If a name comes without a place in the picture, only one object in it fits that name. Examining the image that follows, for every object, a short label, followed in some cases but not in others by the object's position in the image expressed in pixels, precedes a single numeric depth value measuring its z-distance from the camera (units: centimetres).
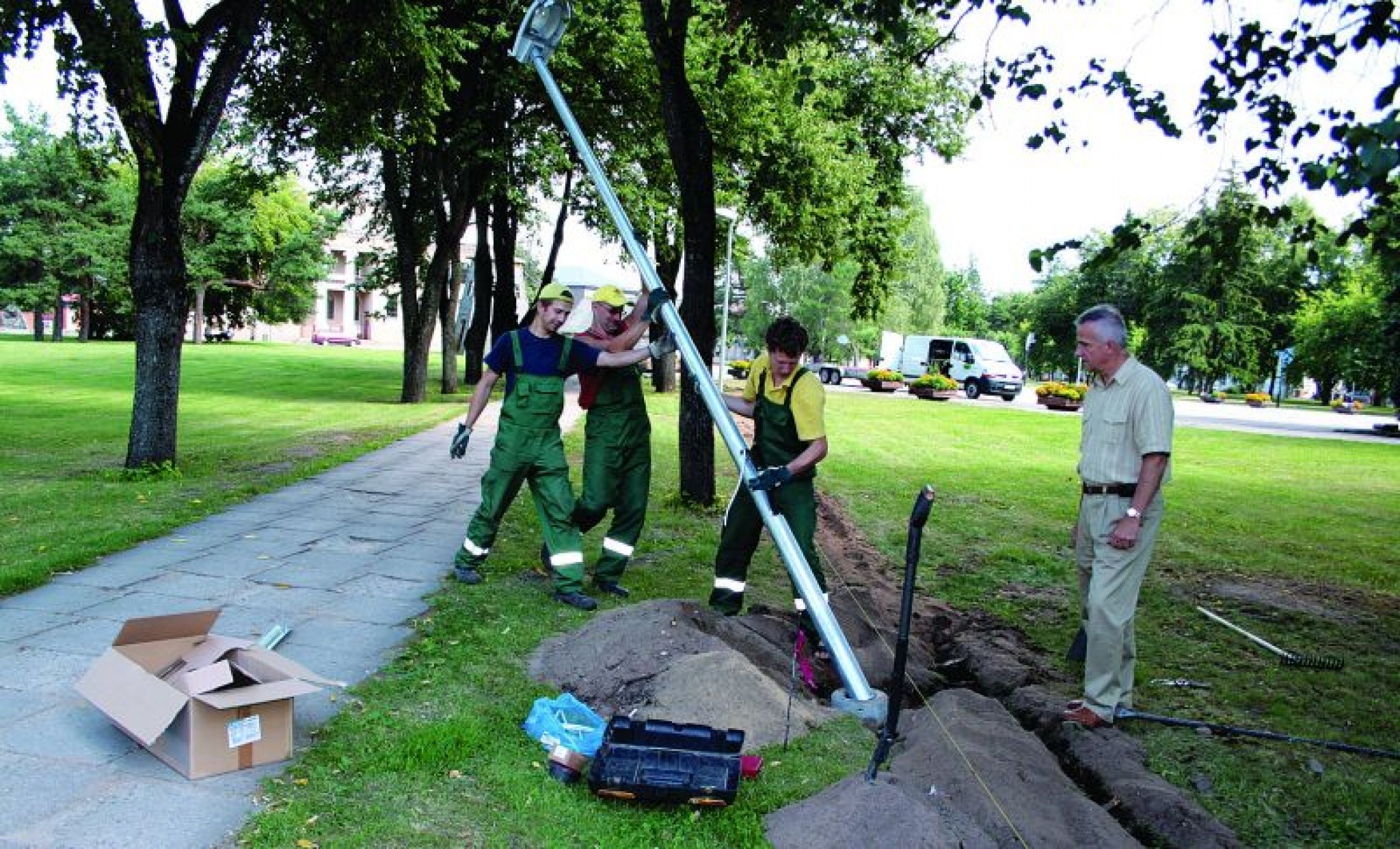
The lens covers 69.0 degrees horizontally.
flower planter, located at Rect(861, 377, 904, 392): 4378
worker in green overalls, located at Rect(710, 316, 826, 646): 588
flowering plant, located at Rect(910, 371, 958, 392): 3822
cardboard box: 360
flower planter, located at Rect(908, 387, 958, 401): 3856
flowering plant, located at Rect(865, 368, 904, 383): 4325
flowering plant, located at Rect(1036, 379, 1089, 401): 3328
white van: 4012
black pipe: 359
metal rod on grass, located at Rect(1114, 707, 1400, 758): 474
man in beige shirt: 507
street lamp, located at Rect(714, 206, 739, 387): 2692
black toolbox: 358
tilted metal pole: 493
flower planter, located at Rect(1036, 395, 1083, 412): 3344
